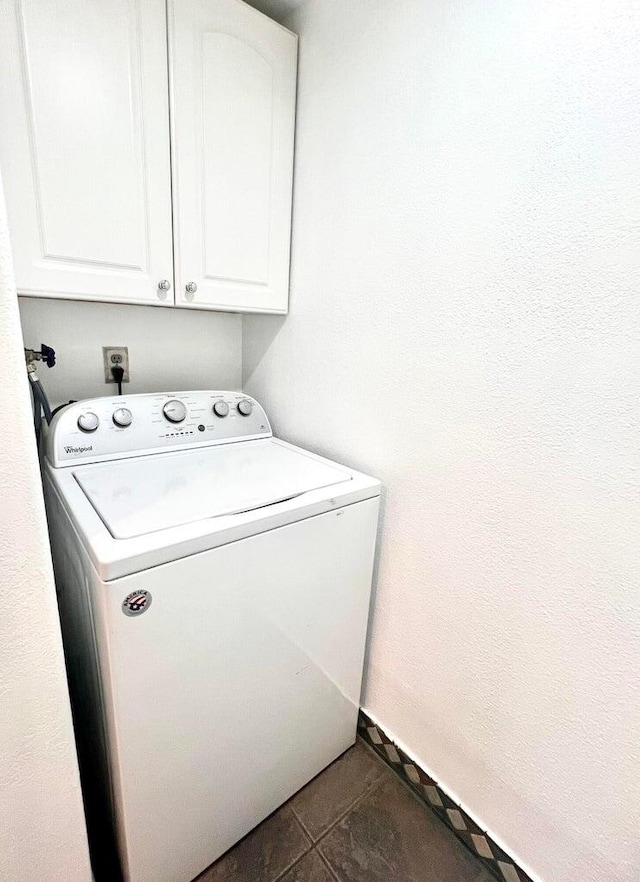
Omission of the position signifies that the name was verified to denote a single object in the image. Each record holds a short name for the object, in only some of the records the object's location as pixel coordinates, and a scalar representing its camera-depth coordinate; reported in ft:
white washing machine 2.62
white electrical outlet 4.67
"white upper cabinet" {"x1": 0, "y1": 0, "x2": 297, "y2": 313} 3.04
